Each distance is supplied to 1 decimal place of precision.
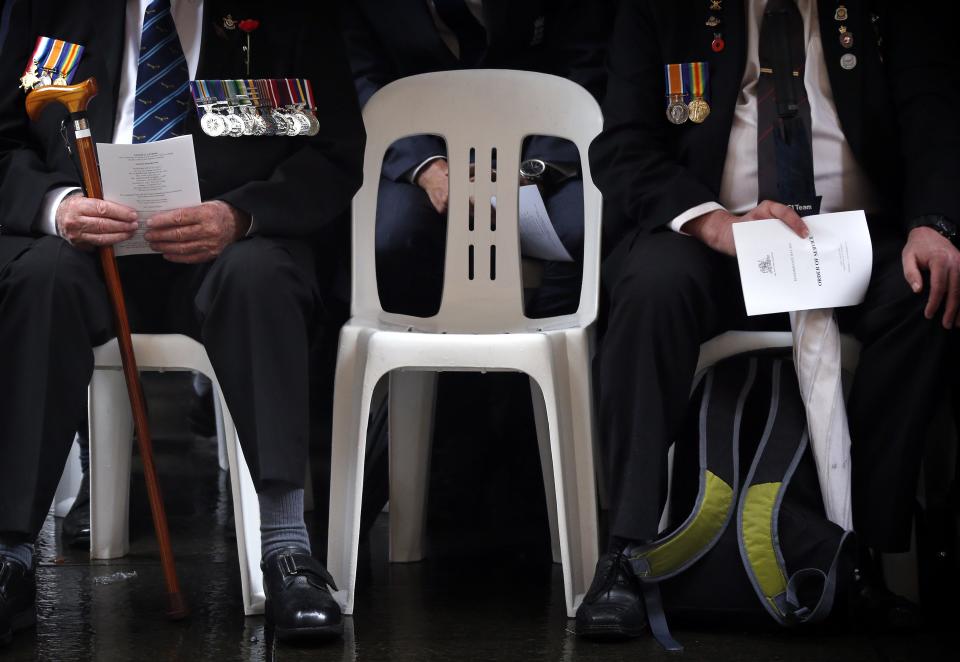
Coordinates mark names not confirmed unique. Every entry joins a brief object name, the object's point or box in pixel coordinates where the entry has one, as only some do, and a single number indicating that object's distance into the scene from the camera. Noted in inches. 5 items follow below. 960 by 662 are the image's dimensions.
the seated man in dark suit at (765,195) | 172.1
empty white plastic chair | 186.9
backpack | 168.4
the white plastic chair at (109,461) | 207.5
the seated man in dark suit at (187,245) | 170.1
